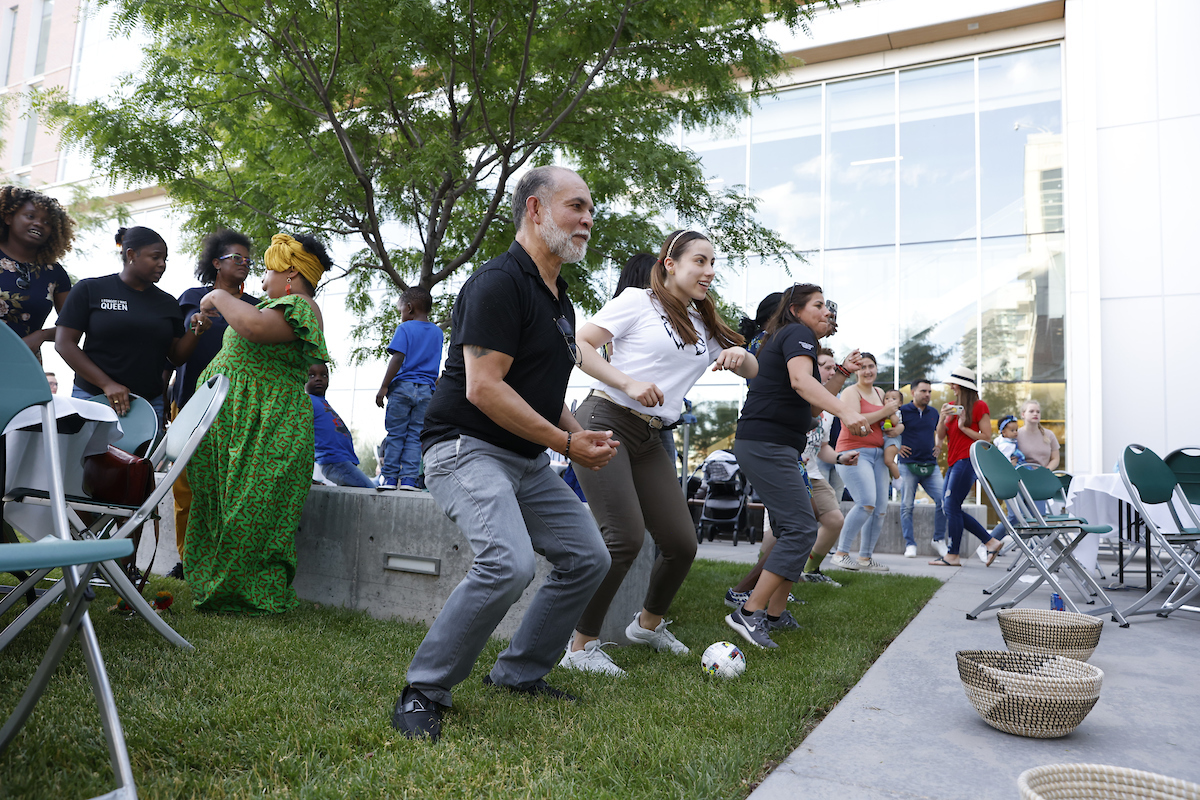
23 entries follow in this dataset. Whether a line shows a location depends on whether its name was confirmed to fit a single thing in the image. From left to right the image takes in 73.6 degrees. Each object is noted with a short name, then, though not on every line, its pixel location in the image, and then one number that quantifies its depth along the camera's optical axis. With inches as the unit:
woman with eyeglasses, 194.4
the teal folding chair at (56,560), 54.9
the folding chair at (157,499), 119.6
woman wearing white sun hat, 319.3
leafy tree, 243.9
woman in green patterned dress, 153.3
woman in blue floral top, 171.9
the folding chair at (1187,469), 224.5
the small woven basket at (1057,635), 139.2
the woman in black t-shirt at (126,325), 171.8
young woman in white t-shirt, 135.2
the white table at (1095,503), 246.5
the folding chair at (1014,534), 193.0
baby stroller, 432.1
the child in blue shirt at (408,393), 244.5
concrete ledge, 159.3
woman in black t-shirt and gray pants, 158.1
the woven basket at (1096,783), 71.8
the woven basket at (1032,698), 103.4
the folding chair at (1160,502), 197.6
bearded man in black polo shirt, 97.4
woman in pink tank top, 287.7
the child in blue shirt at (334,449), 231.9
